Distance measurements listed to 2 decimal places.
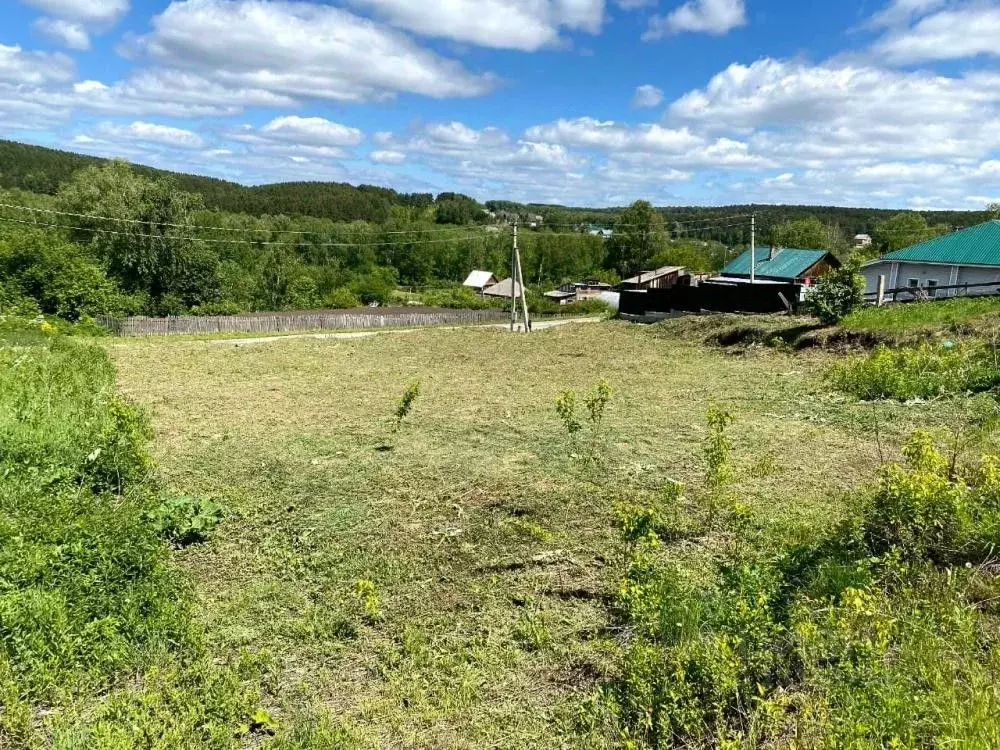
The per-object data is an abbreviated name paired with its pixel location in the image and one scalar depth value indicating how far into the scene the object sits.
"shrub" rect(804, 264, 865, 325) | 15.52
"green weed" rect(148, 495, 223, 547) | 5.67
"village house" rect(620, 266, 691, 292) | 50.34
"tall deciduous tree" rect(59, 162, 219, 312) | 38.31
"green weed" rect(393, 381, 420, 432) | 8.98
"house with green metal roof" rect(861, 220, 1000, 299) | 25.80
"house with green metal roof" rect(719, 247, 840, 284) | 42.25
